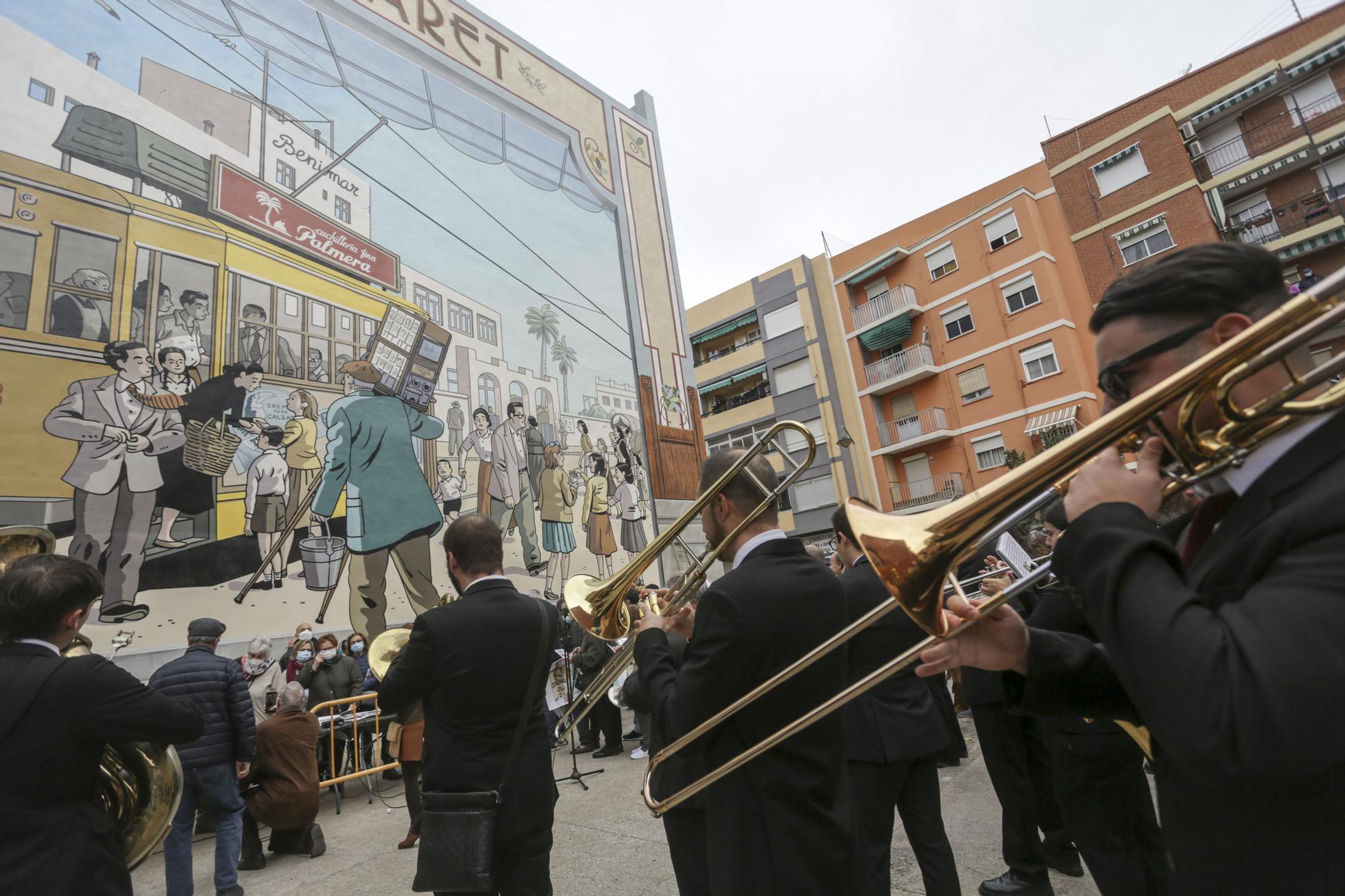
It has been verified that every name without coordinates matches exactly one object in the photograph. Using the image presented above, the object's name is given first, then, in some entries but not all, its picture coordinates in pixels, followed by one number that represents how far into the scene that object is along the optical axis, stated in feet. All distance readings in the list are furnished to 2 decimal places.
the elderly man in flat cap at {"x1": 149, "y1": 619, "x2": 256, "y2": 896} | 14.16
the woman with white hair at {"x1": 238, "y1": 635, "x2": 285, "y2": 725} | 22.02
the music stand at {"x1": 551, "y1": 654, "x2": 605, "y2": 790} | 21.83
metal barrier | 21.94
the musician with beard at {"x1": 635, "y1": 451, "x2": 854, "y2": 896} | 6.54
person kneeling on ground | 16.33
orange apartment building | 72.13
